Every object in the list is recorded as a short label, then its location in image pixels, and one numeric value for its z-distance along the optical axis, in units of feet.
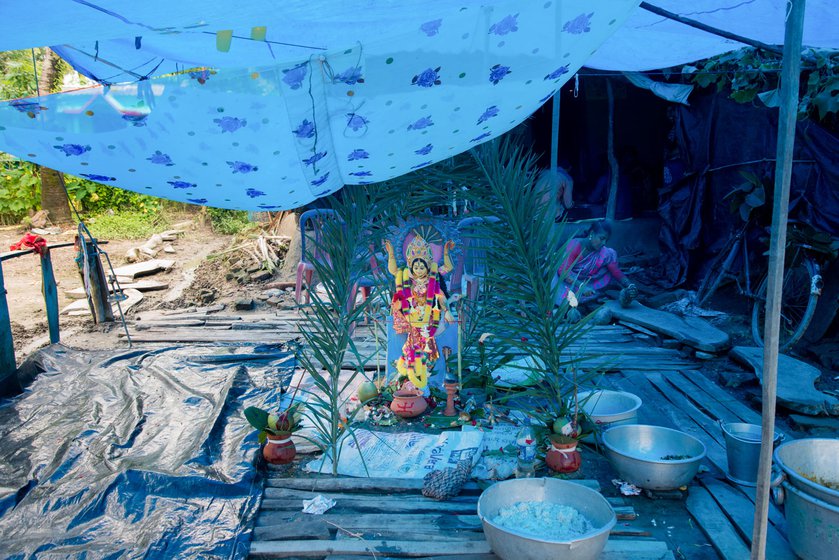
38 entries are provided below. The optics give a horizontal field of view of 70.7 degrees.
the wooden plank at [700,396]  15.14
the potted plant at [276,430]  13.12
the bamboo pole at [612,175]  32.32
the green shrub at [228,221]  42.11
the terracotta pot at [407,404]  15.23
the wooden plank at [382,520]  10.89
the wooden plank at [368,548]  10.13
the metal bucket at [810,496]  8.78
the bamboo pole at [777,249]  7.27
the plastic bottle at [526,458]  11.95
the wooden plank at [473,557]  9.95
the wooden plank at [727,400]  14.97
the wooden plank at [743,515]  9.78
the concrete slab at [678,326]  19.45
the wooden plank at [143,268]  33.38
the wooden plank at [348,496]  11.80
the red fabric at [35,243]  19.42
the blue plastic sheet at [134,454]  10.65
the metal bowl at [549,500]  8.80
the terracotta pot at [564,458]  12.28
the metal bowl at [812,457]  10.04
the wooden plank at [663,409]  13.70
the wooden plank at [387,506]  11.44
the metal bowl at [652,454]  11.30
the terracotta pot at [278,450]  13.11
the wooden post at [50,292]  19.95
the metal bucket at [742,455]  11.51
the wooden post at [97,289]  22.93
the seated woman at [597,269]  24.11
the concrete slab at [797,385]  14.69
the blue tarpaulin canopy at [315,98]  8.30
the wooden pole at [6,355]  17.12
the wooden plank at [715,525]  9.80
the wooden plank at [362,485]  12.18
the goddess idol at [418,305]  15.19
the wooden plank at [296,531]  10.62
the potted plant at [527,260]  12.31
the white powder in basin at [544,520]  9.71
